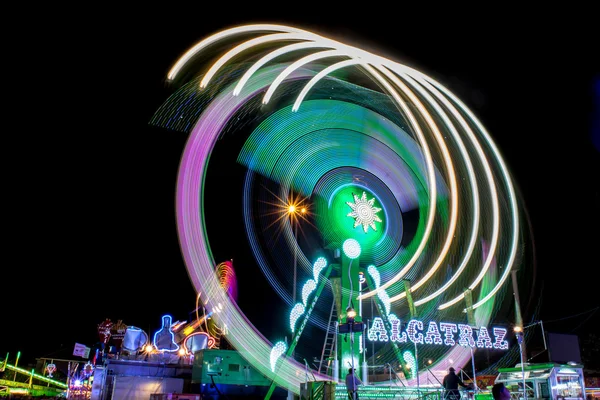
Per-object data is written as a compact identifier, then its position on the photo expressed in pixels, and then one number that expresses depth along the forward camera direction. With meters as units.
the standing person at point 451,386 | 17.32
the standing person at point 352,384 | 16.86
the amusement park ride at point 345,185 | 24.14
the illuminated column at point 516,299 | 24.95
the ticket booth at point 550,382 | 17.61
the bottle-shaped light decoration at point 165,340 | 35.22
